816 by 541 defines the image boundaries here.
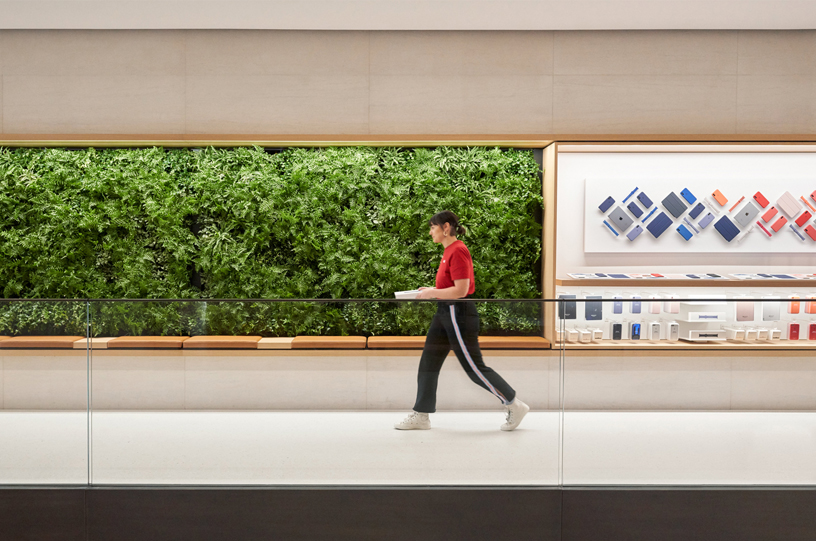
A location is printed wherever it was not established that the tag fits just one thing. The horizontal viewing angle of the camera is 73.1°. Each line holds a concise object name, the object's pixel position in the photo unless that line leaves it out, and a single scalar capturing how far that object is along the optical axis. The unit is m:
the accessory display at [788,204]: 5.51
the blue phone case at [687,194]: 5.55
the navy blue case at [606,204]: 5.59
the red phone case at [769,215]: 5.55
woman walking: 3.07
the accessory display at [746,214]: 5.55
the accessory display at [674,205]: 5.55
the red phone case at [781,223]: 5.54
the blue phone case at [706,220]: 5.58
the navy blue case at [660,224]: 5.57
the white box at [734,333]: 3.13
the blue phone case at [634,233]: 5.59
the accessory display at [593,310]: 3.05
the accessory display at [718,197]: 5.54
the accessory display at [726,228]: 5.56
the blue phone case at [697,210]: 5.56
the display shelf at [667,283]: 5.39
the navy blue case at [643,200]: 5.57
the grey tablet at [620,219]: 5.60
